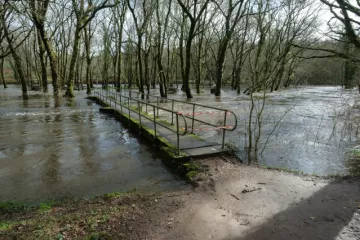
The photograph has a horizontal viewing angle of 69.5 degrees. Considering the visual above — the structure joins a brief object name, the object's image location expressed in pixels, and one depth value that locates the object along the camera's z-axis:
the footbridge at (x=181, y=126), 6.06
